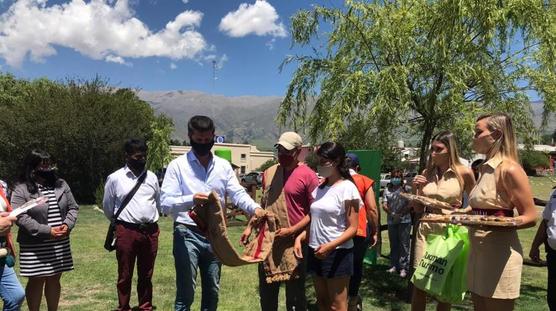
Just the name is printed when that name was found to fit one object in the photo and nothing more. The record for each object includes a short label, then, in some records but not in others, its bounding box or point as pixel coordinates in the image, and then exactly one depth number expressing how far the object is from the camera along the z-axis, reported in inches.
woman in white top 154.6
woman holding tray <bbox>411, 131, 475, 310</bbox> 164.6
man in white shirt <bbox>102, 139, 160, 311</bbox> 205.0
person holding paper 144.5
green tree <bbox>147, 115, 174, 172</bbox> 1369.3
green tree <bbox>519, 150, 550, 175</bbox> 2076.0
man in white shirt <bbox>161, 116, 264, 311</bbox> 147.0
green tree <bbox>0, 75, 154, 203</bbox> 980.6
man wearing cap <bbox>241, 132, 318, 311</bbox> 162.7
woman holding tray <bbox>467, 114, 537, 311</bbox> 118.8
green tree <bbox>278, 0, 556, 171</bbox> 239.8
